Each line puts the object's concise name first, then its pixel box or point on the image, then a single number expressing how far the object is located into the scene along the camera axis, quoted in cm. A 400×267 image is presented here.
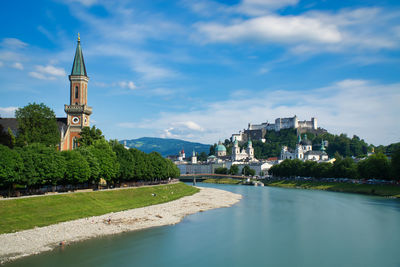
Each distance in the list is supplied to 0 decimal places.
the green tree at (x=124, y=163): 6247
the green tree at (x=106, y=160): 5566
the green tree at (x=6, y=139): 4890
